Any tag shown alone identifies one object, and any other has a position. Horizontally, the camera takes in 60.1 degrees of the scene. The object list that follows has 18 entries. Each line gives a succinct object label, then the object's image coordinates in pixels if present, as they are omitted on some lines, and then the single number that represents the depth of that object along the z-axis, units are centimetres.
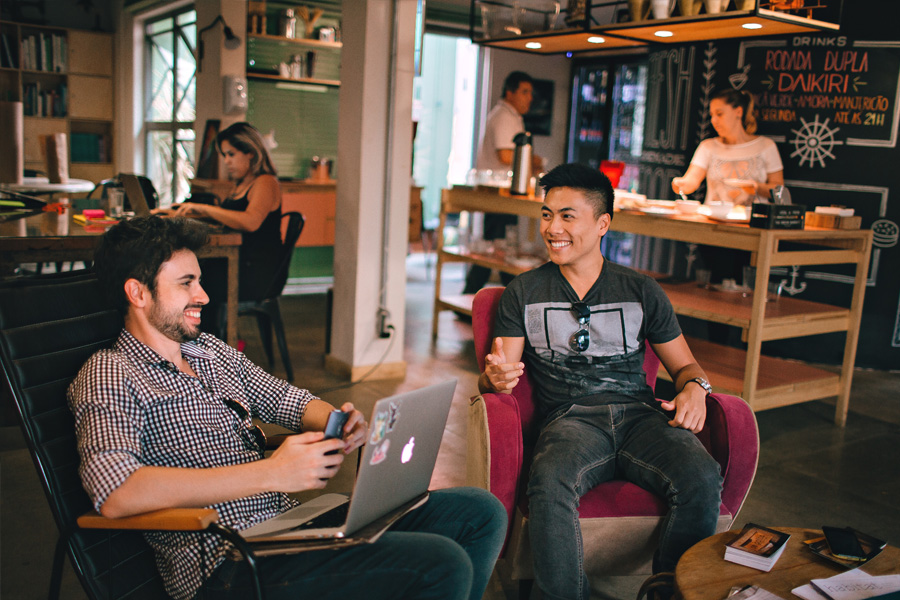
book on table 169
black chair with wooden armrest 159
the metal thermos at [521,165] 477
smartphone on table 173
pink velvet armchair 207
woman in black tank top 402
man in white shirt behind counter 548
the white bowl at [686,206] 414
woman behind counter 442
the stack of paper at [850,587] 157
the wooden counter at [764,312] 352
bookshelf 776
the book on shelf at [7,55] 766
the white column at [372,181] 409
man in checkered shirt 146
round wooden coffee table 160
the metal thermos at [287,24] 665
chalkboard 504
